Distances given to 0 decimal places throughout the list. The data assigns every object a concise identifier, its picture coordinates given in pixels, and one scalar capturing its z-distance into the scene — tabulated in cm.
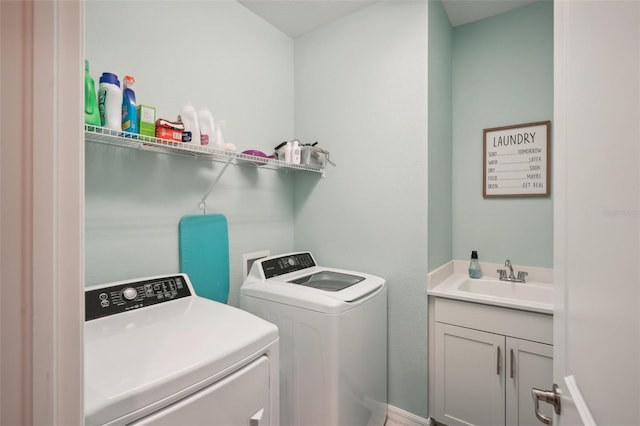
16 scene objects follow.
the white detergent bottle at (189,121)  153
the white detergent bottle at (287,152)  215
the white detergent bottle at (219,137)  167
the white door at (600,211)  39
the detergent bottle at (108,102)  122
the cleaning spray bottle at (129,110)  128
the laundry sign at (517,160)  213
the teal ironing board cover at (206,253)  175
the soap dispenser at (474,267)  227
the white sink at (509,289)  201
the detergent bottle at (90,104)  112
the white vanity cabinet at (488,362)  161
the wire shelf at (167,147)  120
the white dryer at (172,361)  78
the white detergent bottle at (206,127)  161
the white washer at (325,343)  149
